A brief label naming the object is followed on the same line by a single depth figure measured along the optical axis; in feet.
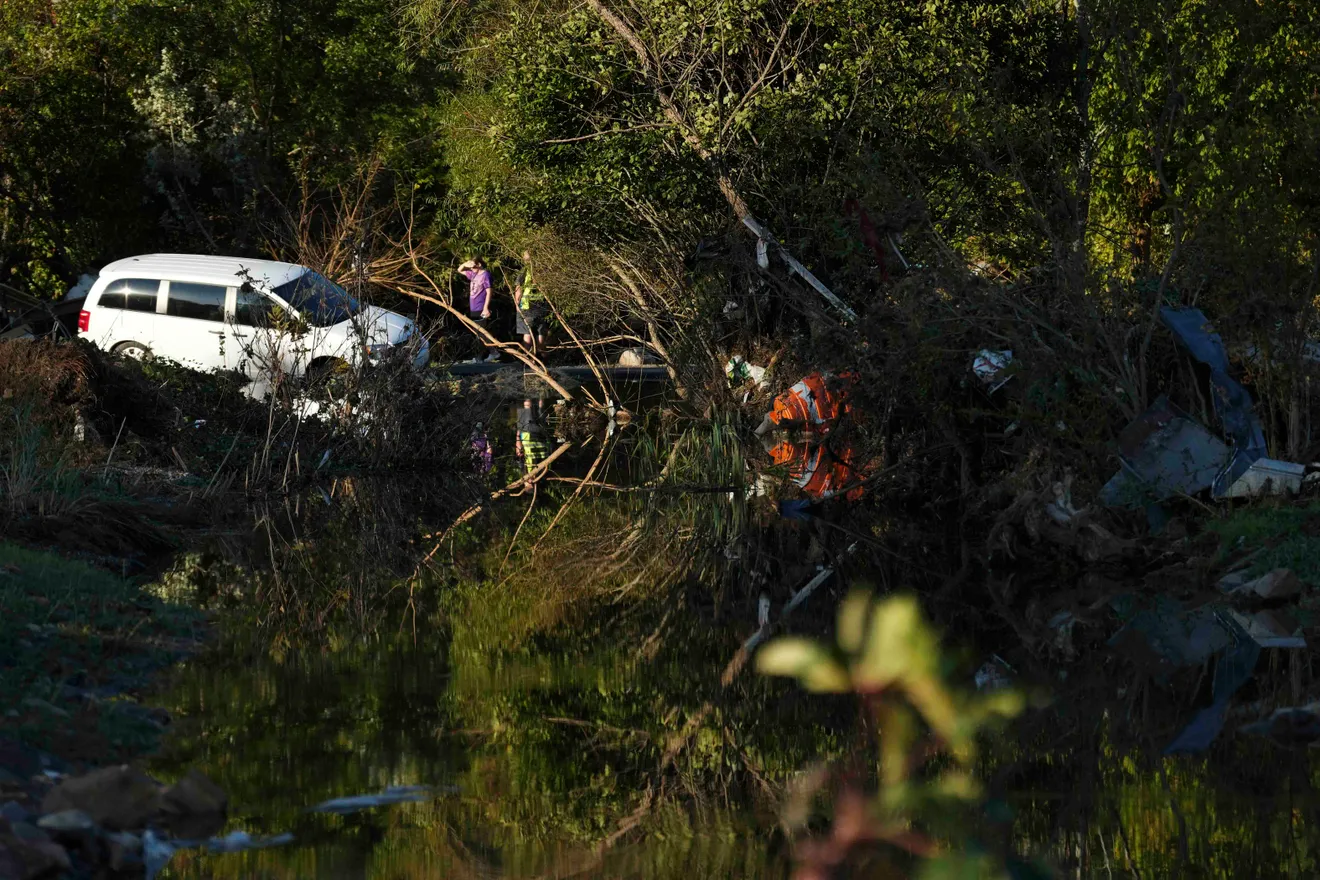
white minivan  150.30
